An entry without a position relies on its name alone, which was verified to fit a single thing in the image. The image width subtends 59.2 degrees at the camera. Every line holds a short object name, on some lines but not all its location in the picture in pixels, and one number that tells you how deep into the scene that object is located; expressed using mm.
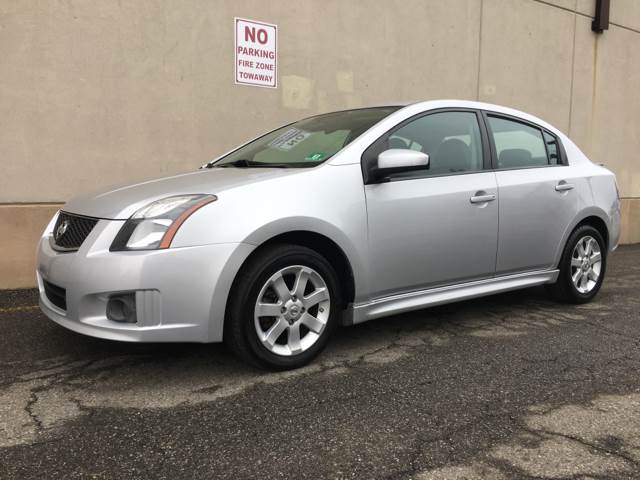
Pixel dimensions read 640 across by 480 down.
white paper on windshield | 3805
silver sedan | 2727
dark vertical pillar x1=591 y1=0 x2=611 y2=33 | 9680
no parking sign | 6207
